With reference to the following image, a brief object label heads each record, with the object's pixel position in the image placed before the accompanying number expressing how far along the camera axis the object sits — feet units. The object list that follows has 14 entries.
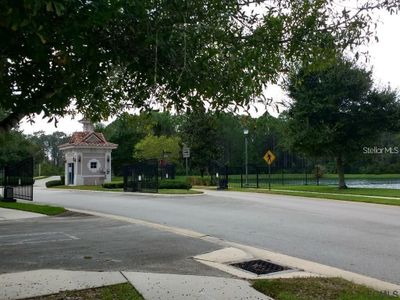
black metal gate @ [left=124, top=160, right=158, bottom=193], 104.72
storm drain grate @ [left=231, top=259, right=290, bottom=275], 26.22
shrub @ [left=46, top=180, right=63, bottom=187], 168.21
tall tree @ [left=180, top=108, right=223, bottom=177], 188.34
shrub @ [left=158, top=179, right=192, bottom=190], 116.28
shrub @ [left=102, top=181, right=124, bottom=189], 128.77
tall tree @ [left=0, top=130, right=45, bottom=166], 203.96
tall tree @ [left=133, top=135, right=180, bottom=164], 213.46
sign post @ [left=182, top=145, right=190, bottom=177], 146.78
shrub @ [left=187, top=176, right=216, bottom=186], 151.43
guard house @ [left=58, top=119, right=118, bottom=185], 163.02
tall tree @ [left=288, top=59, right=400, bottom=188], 110.73
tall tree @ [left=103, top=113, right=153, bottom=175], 257.14
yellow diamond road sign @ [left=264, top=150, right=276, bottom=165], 121.19
